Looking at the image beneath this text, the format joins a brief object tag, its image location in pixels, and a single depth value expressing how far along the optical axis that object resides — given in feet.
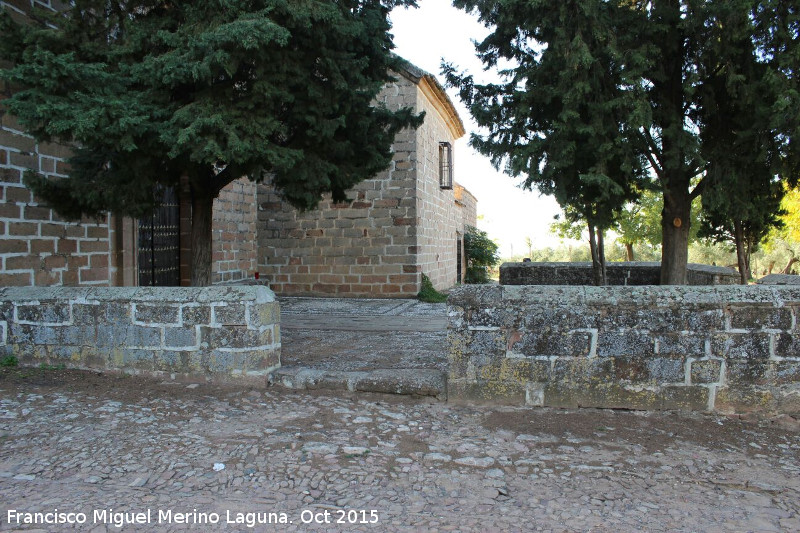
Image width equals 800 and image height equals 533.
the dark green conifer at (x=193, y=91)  14.14
